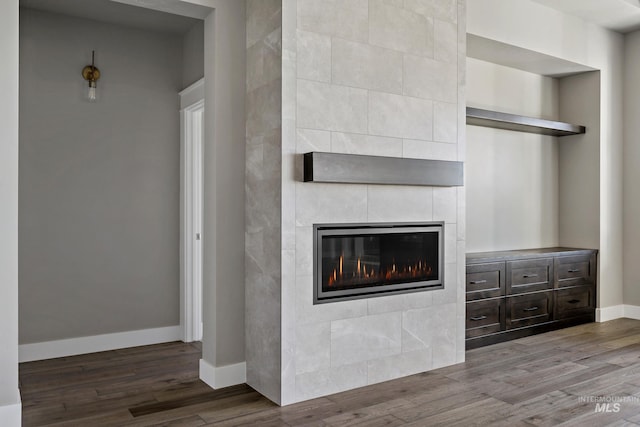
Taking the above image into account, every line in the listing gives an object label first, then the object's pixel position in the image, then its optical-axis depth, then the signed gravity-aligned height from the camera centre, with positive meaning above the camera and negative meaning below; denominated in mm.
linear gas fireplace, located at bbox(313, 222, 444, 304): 3166 -327
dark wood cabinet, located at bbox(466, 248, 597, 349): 4180 -722
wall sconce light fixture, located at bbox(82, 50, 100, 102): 4054 +997
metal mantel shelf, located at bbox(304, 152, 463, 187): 3006 +233
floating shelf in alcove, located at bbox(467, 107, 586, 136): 4389 +759
